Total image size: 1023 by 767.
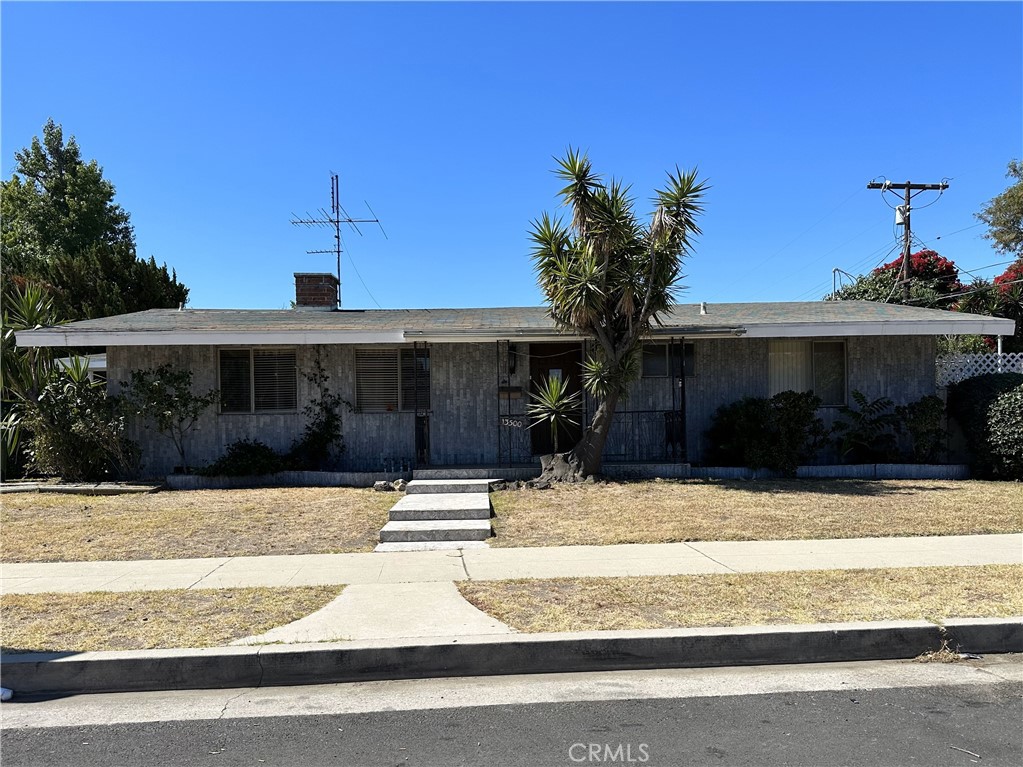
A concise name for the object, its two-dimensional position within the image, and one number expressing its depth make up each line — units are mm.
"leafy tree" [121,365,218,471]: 11727
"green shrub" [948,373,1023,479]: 11633
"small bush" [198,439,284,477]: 11789
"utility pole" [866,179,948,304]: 23328
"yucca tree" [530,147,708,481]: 10508
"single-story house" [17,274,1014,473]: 12508
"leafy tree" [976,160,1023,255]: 27130
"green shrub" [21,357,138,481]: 11625
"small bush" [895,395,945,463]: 11953
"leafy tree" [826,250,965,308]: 23469
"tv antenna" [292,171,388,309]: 19734
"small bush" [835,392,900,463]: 12367
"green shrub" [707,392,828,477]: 11641
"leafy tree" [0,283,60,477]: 11930
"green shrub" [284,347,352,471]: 12414
